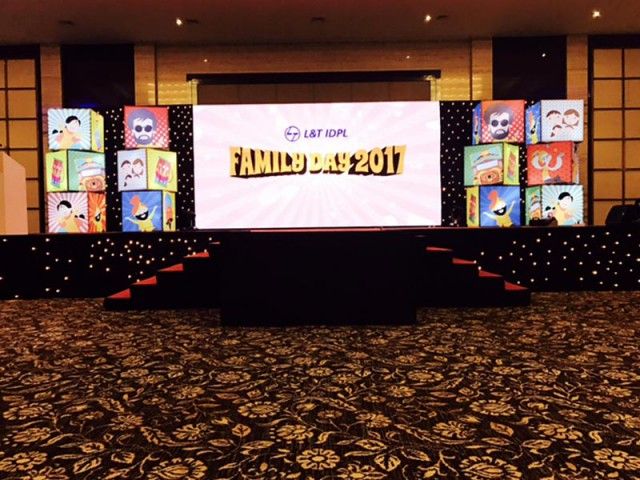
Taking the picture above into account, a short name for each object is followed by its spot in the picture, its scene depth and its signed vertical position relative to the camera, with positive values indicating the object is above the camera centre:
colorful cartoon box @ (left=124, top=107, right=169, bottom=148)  7.10 +1.31
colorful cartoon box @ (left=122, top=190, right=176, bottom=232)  7.00 +0.14
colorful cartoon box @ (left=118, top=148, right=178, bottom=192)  6.94 +0.70
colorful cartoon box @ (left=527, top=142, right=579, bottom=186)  6.91 +0.75
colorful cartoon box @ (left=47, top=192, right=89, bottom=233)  6.84 +0.11
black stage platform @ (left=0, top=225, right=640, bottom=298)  5.12 -0.41
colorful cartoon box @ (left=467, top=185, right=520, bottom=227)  7.07 +0.16
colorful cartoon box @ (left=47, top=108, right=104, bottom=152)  6.75 +1.24
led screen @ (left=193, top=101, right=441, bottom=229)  7.55 +0.92
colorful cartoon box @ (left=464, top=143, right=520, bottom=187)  6.98 +0.76
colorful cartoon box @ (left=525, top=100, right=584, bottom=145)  6.89 +1.33
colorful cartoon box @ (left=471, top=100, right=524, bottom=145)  7.02 +1.36
